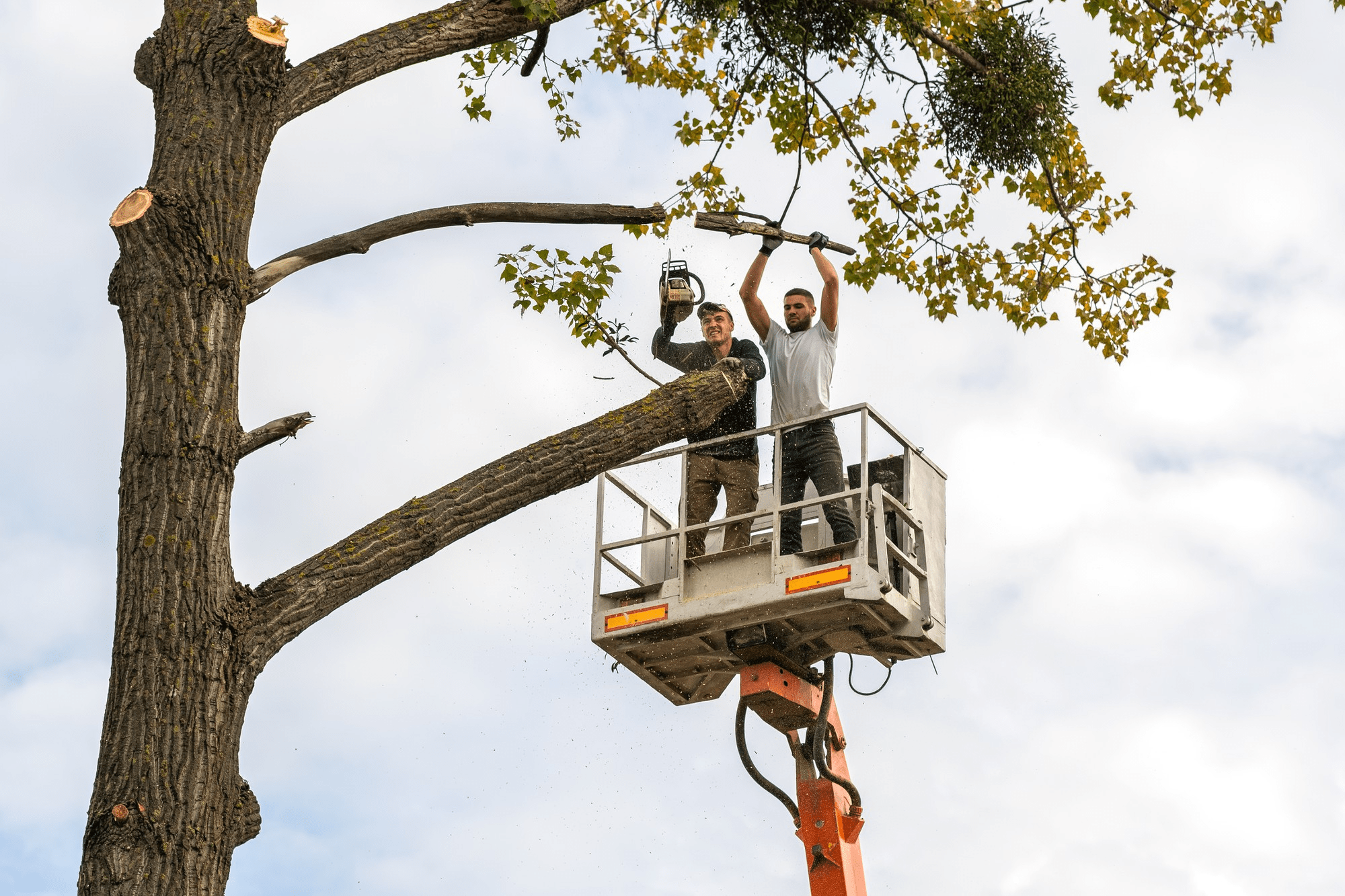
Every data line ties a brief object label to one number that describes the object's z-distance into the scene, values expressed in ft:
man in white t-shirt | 56.29
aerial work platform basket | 54.34
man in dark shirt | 59.11
